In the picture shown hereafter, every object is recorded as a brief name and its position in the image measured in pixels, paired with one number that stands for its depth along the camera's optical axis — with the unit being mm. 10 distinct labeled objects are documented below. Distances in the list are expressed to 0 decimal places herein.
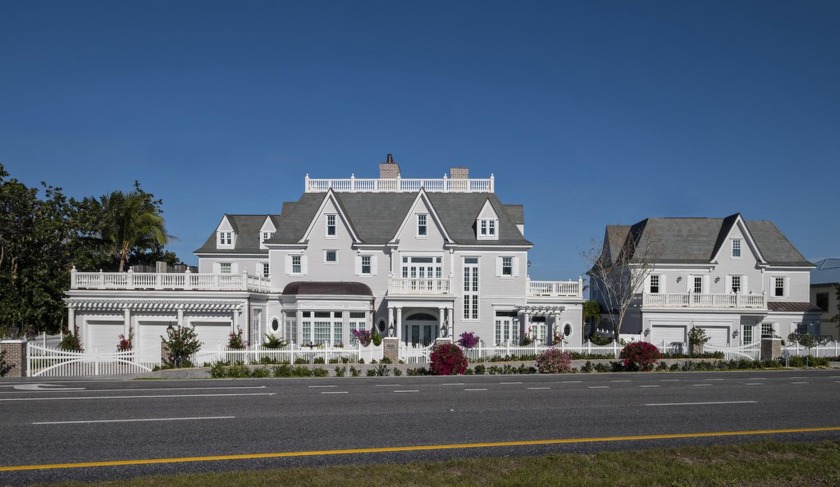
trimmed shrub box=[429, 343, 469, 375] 28094
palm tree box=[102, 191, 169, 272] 48875
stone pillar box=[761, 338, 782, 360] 34094
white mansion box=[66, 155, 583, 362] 38375
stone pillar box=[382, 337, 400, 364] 31980
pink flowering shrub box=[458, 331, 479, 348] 37438
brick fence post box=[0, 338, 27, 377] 26859
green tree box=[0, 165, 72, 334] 39344
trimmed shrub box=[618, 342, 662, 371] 30172
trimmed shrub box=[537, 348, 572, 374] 29375
